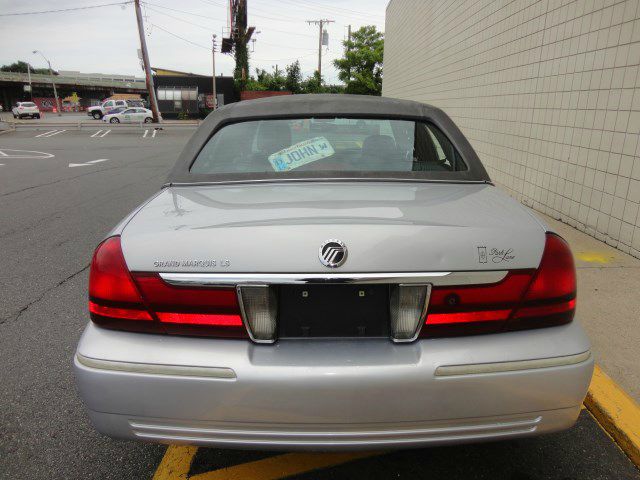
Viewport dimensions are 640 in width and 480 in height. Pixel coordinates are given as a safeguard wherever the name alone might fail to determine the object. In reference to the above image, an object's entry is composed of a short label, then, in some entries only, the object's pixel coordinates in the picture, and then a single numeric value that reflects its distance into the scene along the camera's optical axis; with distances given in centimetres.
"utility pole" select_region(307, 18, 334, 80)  6362
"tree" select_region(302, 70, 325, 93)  6257
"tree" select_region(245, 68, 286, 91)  6347
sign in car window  269
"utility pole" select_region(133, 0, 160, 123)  4231
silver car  165
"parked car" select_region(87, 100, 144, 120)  4917
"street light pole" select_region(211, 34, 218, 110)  5016
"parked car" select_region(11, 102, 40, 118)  5316
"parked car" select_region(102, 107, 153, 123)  4331
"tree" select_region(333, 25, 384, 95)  5816
